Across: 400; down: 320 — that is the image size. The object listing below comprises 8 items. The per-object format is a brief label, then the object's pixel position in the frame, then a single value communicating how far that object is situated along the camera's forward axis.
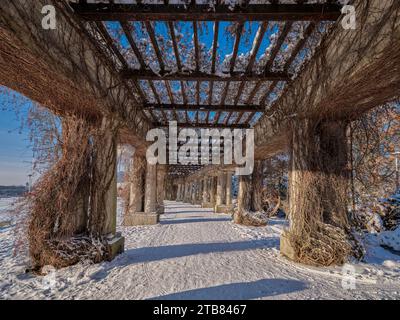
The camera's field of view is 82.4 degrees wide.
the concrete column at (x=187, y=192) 23.68
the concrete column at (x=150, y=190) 7.46
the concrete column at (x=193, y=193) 20.90
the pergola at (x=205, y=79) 2.13
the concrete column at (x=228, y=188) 11.83
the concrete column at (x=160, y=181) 12.38
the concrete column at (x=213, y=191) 15.89
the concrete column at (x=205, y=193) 16.70
